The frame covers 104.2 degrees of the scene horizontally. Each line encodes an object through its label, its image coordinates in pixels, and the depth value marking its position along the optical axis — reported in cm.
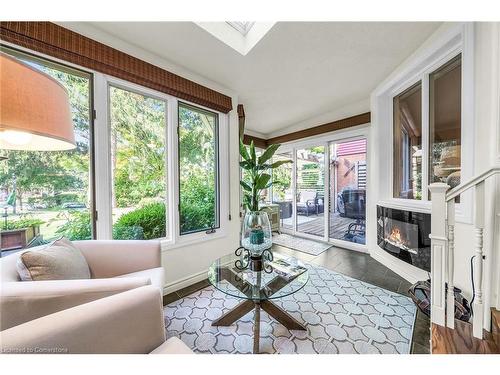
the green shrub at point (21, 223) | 136
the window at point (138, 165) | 184
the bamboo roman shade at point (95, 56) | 132
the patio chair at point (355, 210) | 326
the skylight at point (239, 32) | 167
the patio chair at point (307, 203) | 396
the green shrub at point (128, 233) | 183
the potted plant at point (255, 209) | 171
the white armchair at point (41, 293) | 78
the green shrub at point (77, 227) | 159
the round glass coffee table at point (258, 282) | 131
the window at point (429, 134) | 182
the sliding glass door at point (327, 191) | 330
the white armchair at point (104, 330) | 65
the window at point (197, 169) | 226
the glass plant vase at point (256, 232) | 170
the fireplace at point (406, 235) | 197
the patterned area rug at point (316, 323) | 135
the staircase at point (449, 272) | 103
